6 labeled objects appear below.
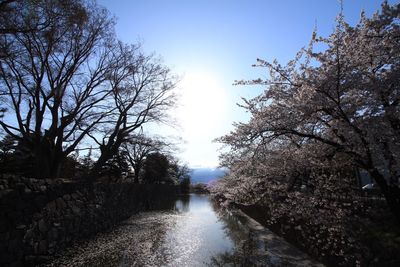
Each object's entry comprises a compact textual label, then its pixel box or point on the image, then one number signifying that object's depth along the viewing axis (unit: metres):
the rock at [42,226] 6.75
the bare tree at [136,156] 29.27
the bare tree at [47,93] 11.41
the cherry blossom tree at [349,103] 4.21
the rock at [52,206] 7.41
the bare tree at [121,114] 14.01
